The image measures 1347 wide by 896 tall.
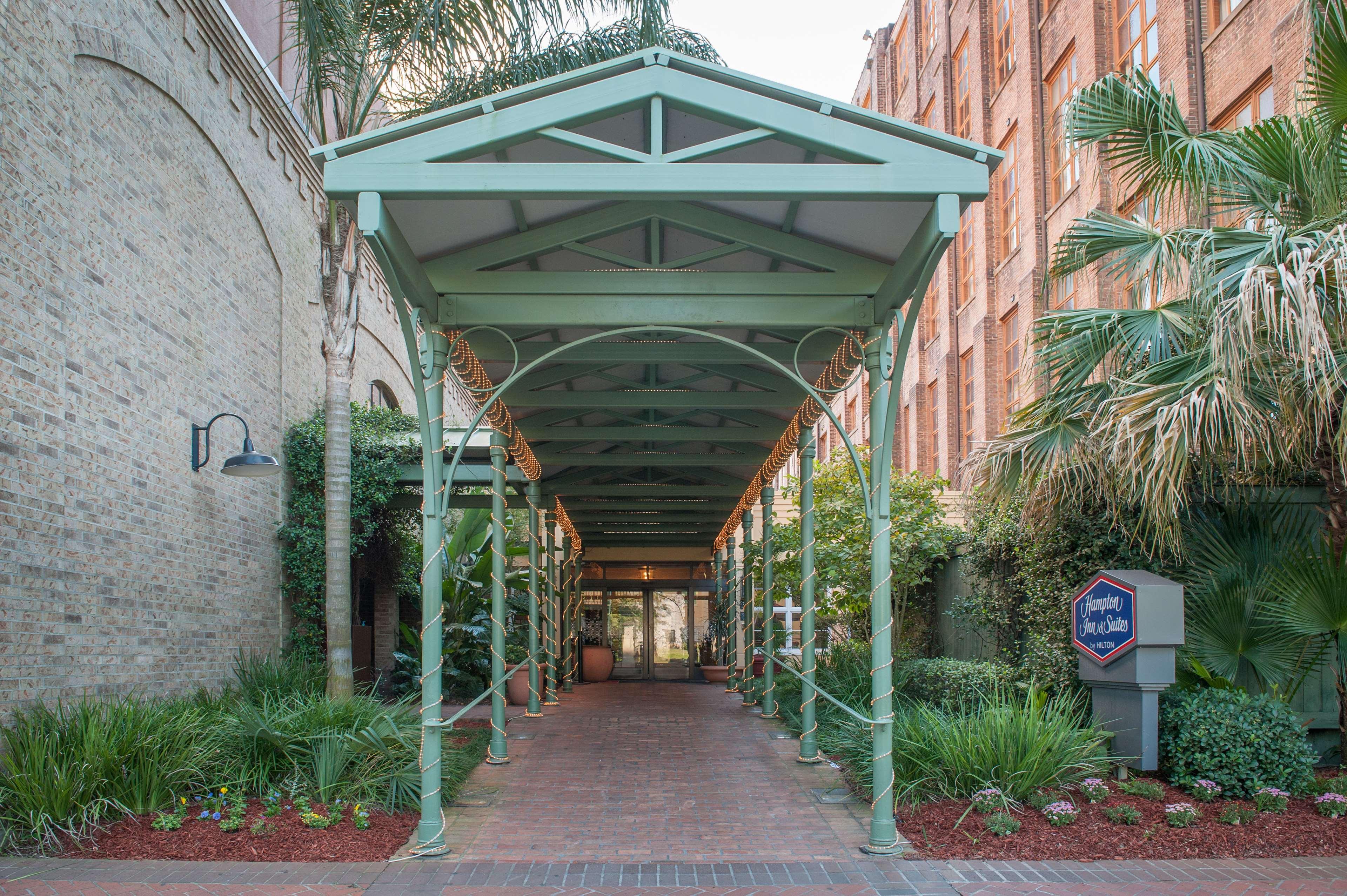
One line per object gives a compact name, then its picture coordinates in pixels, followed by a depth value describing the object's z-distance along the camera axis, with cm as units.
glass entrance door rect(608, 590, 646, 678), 2511
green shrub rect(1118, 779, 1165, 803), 730
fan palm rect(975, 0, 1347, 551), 731
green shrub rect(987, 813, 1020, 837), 661
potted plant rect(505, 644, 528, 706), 1585
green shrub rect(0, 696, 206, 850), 643
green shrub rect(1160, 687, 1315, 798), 742
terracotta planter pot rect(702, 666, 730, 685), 2166
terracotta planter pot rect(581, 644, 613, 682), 2236
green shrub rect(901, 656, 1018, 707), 939
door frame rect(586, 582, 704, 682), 2516
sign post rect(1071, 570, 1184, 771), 780
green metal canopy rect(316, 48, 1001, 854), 616
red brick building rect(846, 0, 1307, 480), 1371
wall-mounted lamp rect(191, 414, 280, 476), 966
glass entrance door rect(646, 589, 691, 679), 2527
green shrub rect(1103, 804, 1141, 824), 679
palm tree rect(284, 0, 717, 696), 1034
